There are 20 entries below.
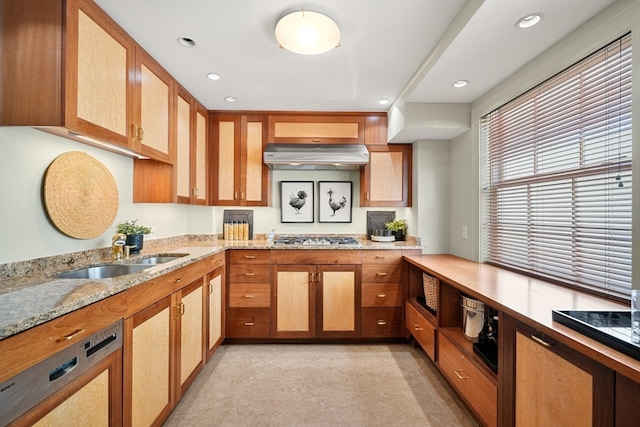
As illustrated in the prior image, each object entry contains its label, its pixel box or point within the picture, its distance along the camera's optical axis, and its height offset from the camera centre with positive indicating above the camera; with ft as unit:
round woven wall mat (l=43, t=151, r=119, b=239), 5.36 +0.40
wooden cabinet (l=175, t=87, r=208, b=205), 8.23 +2.06
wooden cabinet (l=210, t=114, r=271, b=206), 10.26 +2.06
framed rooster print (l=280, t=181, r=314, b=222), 11.31 +0.62
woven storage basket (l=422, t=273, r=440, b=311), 7.66 -2.18
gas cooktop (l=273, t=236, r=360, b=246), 9.78 -0.98
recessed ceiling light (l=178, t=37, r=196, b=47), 6.11 +3.81
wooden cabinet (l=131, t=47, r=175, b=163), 6.31 +2.58
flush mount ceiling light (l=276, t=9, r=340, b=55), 5.11 +3.44
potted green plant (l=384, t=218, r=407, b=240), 10.67 -0.47
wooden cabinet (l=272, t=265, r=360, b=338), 9.21 -2.87
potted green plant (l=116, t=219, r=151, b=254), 6.97 -0.49
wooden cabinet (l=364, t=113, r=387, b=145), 10.35 +3.19
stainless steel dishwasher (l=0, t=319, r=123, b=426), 2.71 -1.79
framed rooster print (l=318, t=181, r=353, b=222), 11.32 +0.59
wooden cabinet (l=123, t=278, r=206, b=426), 4.54 -2.70
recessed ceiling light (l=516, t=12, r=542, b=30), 4.69 +3.33
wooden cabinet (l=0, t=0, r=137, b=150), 4.40 +2.37
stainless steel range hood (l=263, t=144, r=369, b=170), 9.48 +2.01
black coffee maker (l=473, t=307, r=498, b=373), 5.33 -2.69
